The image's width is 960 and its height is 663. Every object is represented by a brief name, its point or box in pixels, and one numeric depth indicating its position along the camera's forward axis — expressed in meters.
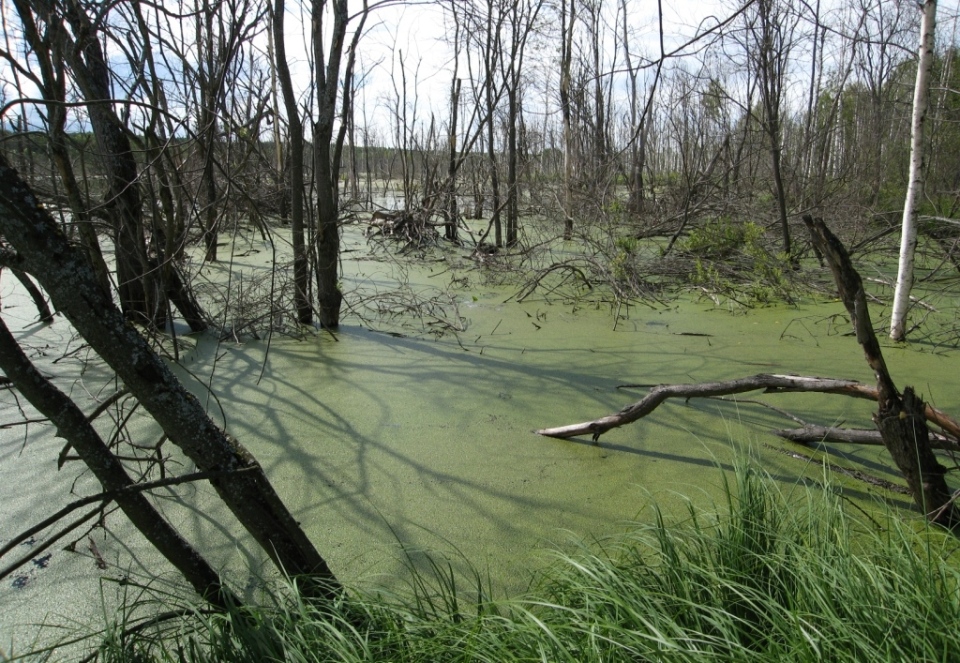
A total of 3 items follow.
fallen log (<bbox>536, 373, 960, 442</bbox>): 2.06
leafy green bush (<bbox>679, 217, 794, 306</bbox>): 5.04
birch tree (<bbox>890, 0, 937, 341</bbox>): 3.38
